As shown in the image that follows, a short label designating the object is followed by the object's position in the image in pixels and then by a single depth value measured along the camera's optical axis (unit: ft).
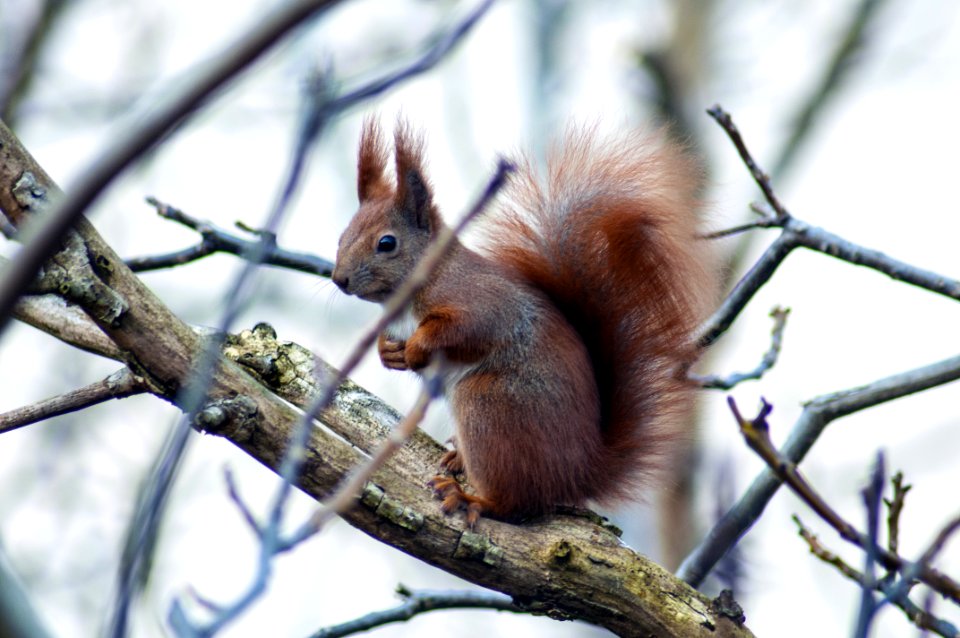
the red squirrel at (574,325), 18.82
